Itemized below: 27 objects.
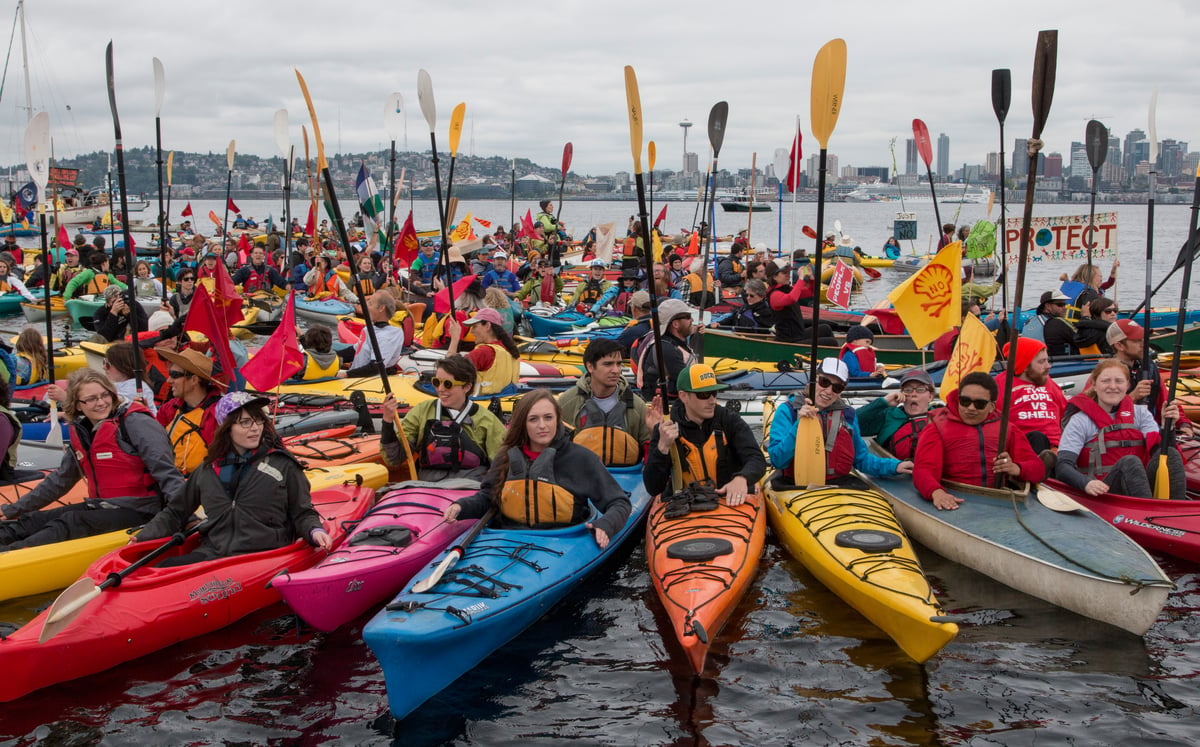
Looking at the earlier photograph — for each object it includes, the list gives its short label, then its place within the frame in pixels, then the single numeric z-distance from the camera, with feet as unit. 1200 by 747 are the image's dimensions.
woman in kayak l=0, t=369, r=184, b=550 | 18.84
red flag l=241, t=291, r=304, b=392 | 24.77
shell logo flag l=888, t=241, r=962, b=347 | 26.25
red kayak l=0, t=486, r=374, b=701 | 15.60
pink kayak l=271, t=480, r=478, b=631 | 16.85
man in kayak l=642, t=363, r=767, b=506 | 19.66
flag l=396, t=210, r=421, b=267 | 50.85
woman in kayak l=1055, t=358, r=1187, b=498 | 21.50
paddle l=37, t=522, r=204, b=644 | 15.19
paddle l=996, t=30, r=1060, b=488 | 18.57
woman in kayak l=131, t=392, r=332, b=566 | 17.49
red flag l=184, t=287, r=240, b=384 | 23.62
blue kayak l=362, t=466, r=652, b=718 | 14.75
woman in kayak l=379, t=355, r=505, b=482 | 21.95
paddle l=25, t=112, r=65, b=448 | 28.25
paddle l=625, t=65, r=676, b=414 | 20.45
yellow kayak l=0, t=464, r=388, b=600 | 18.80
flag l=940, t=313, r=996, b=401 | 23.72
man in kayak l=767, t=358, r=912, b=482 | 21.33
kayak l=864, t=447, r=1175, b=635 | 16.98
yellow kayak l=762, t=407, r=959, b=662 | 15.81
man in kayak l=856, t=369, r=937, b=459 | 23.09
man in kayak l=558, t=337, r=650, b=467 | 22.35
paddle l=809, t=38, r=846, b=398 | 20.47
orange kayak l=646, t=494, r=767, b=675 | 16.01
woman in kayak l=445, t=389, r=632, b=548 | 18.21
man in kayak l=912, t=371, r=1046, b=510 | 20.20
